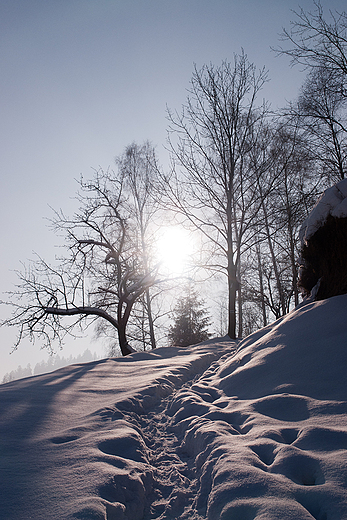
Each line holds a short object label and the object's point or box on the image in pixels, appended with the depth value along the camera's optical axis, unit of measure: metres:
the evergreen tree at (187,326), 15.87
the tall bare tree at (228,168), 9.23
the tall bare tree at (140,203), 13.34
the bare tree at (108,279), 9.14
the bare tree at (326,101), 6.55
